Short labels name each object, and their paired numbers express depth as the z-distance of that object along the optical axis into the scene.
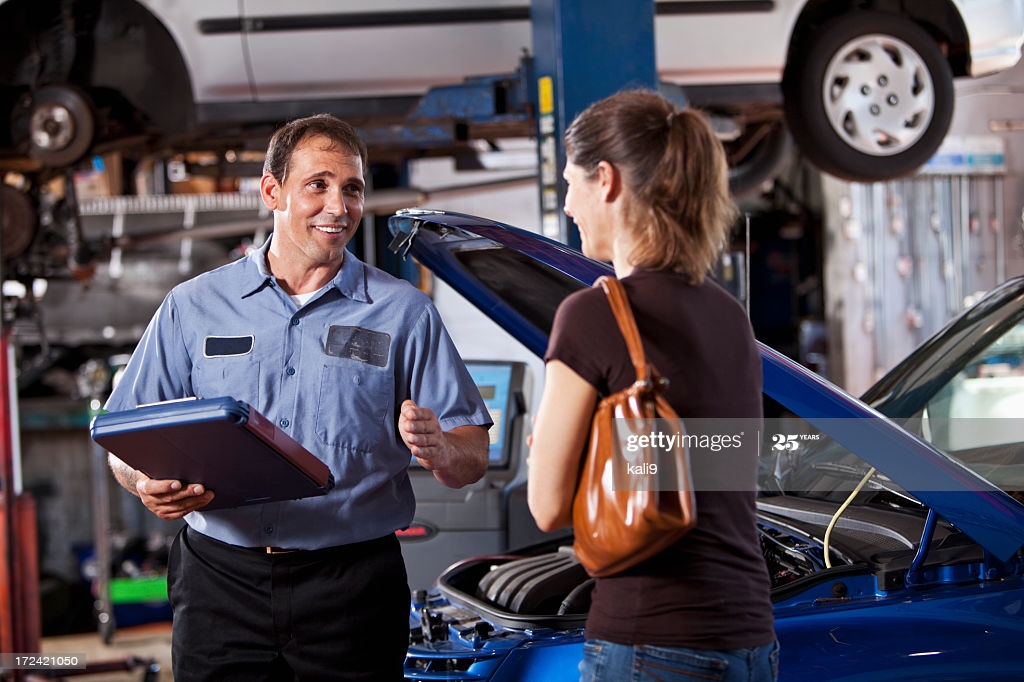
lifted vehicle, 6.52
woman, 3.51
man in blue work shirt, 4.28
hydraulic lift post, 6.02
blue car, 4.28
